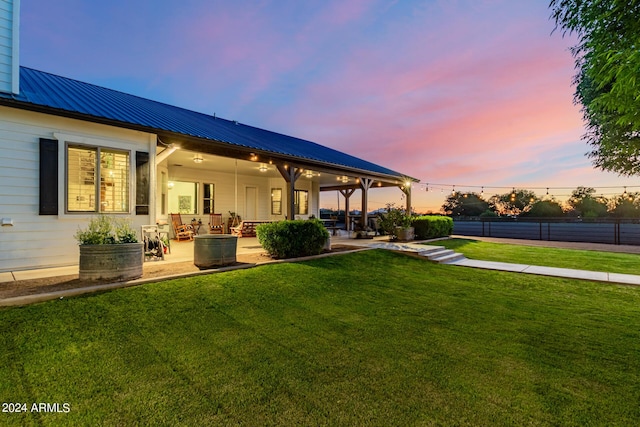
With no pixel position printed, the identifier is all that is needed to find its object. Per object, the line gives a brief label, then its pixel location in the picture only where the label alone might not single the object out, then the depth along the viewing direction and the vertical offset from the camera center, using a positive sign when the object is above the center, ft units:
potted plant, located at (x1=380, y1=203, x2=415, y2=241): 38.42 -1.25
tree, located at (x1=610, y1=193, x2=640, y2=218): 110.30 +3.10
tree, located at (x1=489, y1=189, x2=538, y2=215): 141.90 +6.25
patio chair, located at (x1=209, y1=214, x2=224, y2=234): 40.72 -1.04
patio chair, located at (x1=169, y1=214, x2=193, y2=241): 34.83 -1.55
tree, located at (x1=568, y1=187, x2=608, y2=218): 117.37 +4.15
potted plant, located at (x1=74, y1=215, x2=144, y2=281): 14.62 -1.94
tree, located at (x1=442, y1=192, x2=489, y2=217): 150.71 +5.91
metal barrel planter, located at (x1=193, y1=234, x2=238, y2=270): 18.80 -2.23
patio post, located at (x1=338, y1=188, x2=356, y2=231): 61.16 +4.75
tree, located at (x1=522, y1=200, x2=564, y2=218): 121.19 +2.18
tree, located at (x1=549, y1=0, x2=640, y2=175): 10.53 +7.59
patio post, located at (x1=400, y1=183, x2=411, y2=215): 50.59 +4.35
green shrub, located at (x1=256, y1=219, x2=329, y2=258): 23.25 -1.74
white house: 16.88 +4.62
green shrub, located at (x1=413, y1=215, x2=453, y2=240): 41.04 -1.53
